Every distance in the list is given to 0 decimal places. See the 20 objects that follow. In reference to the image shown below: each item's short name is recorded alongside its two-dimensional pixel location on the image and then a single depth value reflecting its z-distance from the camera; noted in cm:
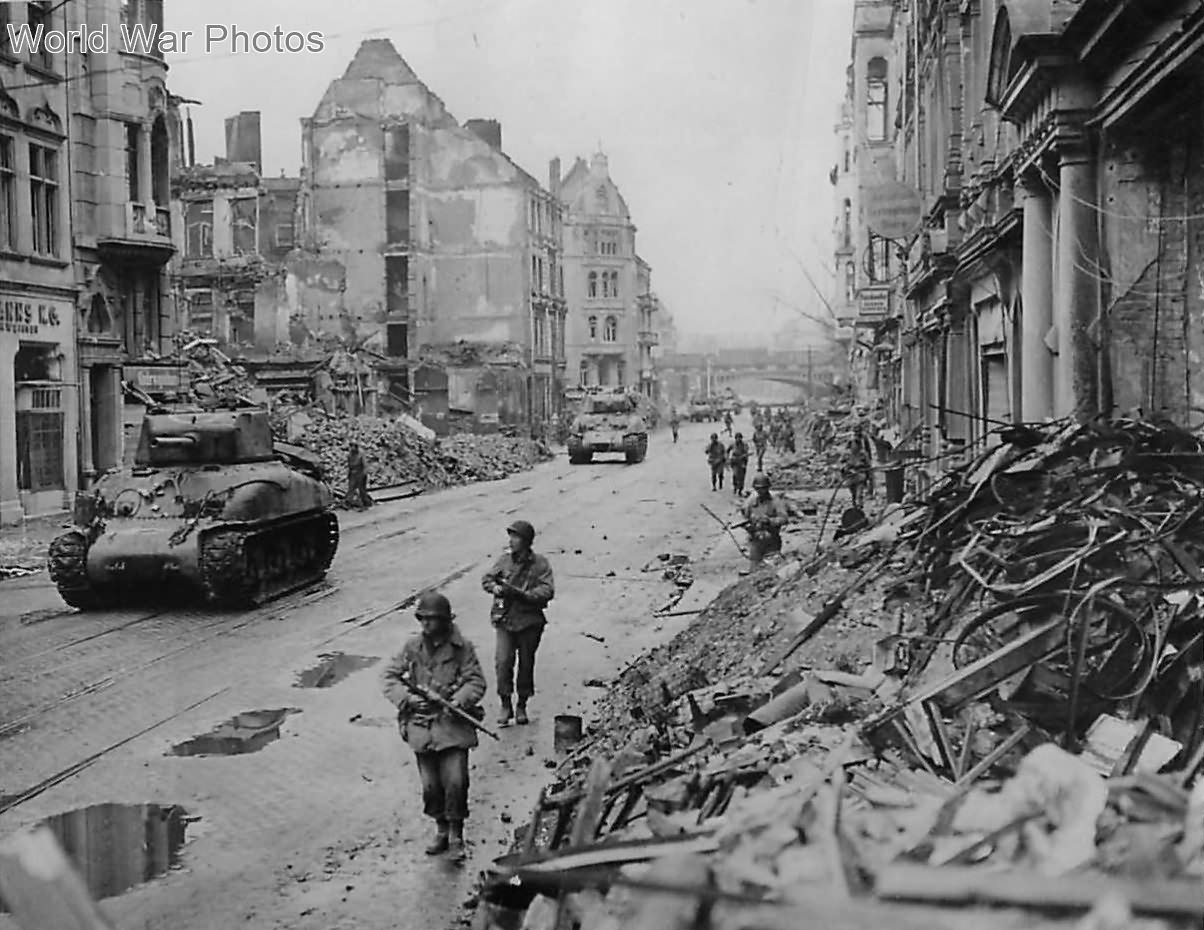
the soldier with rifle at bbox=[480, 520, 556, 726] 1091
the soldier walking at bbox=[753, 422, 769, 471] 4033
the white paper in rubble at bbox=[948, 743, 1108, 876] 381
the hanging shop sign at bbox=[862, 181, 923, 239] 2462
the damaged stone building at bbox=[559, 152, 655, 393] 8106
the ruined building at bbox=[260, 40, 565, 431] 5631
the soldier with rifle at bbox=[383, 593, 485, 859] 797
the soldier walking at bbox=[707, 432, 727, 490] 3297
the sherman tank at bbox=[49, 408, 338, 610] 1608
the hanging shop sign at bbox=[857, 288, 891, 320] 3638
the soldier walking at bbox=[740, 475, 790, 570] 1619
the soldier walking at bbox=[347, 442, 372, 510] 3031
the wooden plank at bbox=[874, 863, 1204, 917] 309
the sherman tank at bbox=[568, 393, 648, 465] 4512
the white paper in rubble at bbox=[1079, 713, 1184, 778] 515
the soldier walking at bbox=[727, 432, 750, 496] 3005
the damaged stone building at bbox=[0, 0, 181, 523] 2586
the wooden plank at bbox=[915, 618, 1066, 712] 586
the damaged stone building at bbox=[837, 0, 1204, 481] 1055
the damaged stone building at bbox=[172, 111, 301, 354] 4891
